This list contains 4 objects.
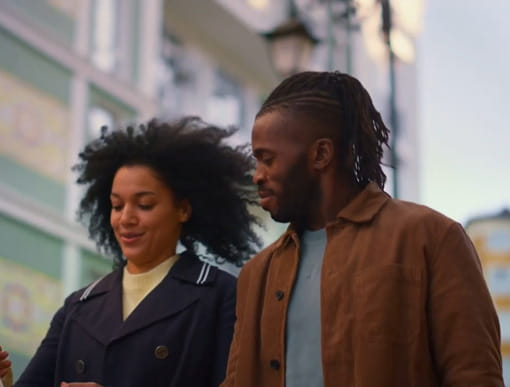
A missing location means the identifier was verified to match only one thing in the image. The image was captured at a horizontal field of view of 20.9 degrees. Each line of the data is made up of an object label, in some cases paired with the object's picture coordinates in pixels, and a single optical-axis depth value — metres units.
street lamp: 12.81
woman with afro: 5.04
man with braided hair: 3.77
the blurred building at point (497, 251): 38.09
